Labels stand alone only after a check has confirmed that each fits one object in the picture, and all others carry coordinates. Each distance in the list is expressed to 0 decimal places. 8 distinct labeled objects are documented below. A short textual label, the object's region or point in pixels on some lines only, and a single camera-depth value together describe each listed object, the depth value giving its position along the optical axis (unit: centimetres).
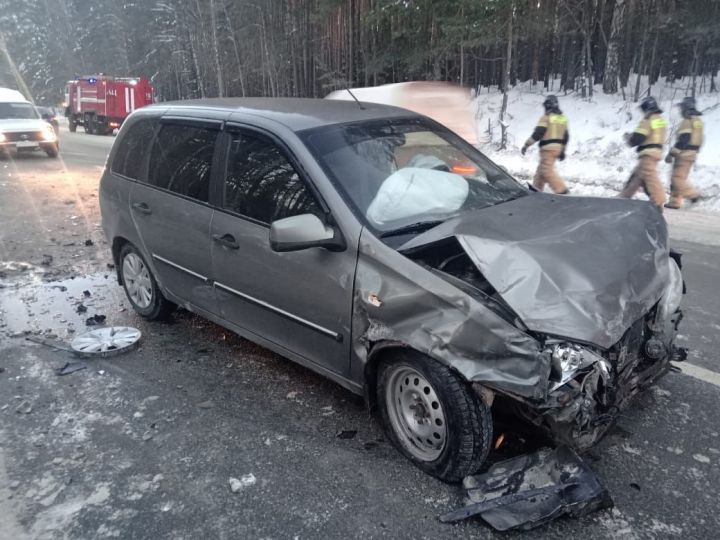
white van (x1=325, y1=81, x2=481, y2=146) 1160
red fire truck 2994
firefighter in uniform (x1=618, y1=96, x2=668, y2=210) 836
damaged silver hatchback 244
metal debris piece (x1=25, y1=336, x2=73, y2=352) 437
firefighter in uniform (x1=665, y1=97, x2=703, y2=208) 879
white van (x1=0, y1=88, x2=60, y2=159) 1617
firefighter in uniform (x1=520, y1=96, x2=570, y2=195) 945
